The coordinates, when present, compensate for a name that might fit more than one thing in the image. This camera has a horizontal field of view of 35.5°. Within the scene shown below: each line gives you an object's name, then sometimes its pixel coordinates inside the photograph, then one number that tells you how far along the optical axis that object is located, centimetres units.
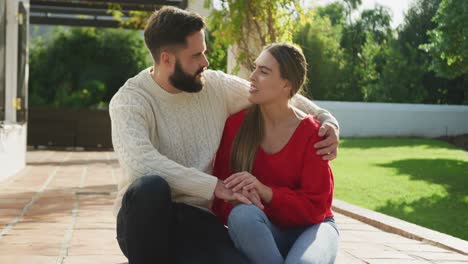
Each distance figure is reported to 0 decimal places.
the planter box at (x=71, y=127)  1555
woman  270
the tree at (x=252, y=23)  714
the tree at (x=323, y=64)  2723
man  264
